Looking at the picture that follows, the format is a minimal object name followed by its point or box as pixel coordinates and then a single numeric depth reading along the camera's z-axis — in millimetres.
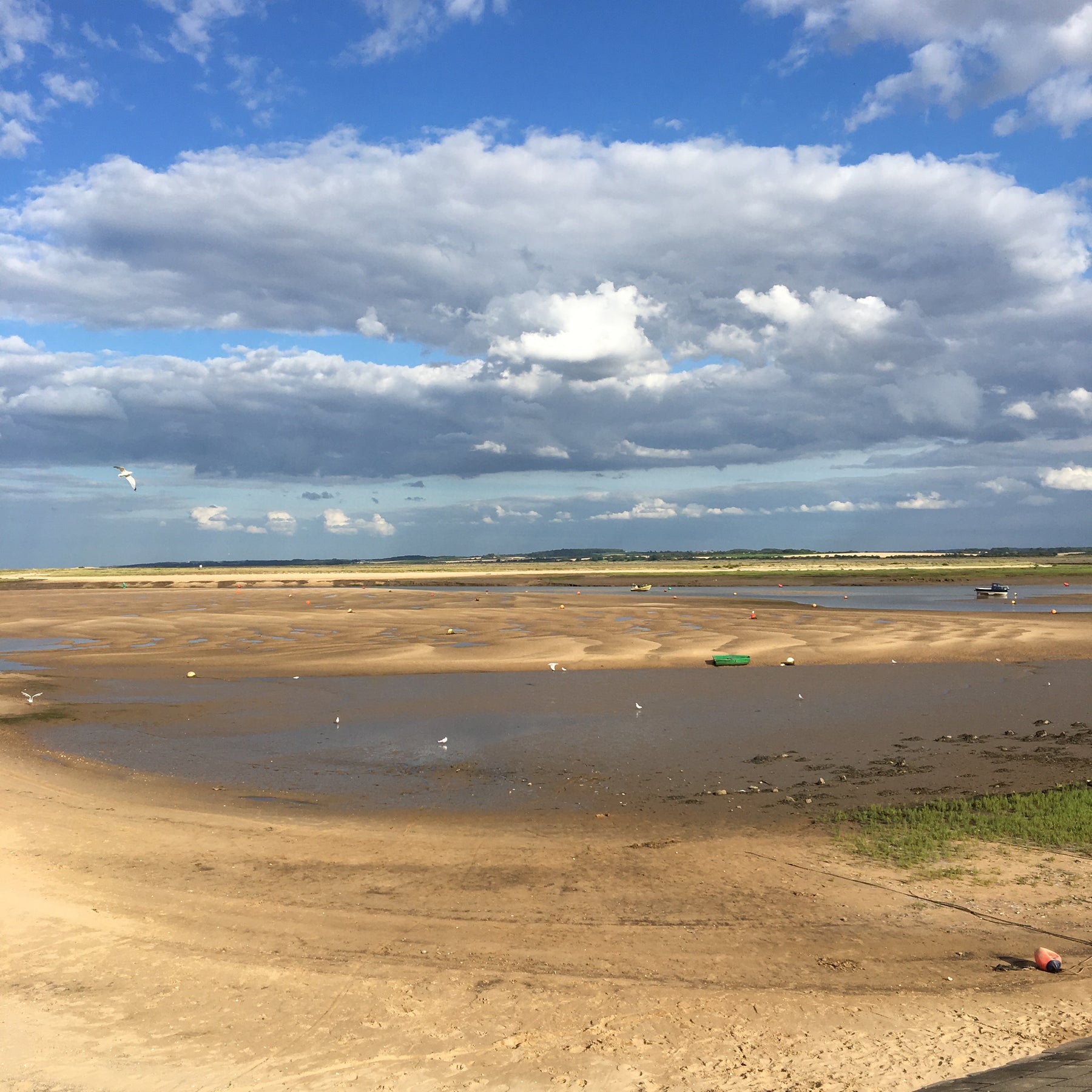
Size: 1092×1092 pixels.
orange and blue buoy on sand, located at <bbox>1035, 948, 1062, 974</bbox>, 10289
